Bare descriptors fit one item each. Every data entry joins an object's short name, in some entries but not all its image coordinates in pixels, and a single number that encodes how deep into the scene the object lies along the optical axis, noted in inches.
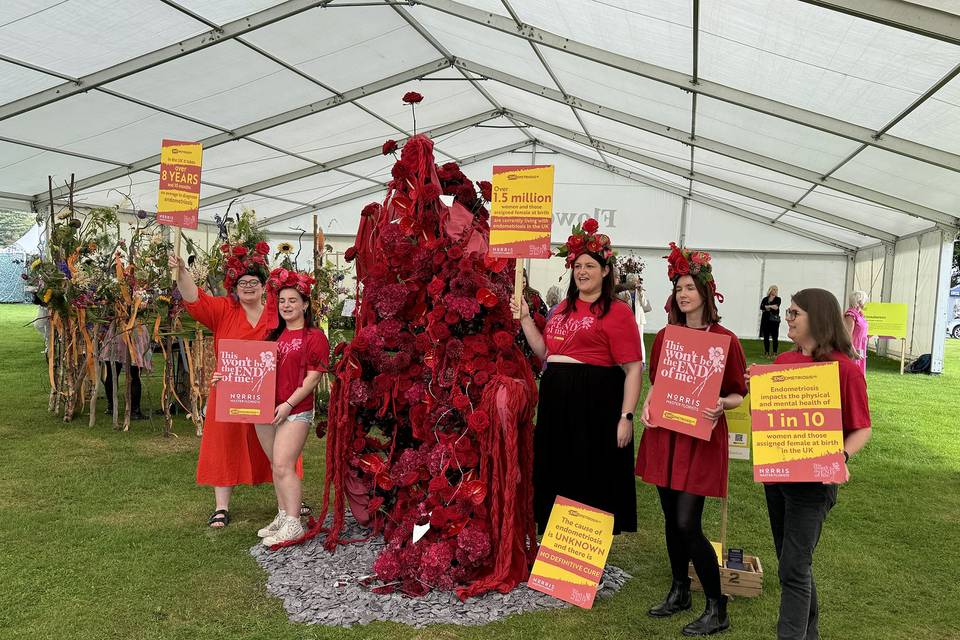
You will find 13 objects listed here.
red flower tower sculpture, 123.1
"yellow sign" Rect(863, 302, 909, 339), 507.5
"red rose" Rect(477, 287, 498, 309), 124.0
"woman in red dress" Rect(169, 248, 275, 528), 150.6
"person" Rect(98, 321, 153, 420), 254.4
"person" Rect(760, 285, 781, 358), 552.0
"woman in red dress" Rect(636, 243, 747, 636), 109.0
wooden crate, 128.0
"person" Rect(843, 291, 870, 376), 328.5
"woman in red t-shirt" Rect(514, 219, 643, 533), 118.3
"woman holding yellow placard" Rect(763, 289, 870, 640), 88.1
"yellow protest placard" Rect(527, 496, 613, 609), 117.6
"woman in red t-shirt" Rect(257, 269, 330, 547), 140.3
